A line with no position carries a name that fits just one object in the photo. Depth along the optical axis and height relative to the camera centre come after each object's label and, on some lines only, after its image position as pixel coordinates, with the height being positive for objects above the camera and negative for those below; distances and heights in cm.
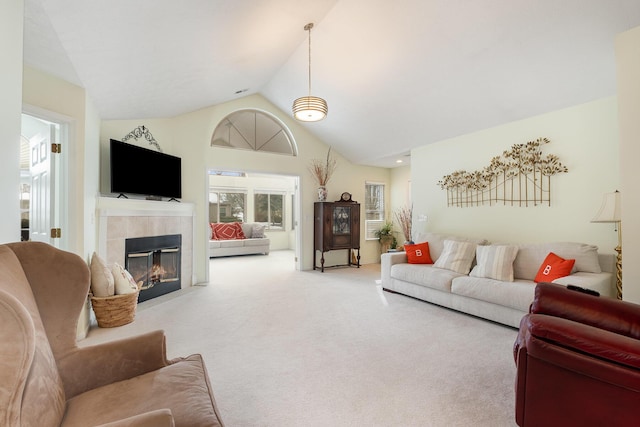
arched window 539 +148
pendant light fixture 335 +116
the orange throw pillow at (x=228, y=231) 837 -50
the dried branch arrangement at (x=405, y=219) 599 -12
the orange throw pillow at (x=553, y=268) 303 -55
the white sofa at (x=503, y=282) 296 -76
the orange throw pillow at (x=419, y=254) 443 -59
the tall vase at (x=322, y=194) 607 +38
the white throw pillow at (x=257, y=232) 874 -54
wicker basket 309 -99
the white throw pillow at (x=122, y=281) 324 -74
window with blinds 703 +13
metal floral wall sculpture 376 +47
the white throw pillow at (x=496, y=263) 342 -57
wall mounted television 374 +55
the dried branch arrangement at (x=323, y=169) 623 +92
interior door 286 +24
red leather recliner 125 -68
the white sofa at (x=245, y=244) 795 -83
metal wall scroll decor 416 +109
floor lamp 271 +3
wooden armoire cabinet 598 -28
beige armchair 81 -58
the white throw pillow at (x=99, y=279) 309 -67
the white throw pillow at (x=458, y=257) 392 -57
